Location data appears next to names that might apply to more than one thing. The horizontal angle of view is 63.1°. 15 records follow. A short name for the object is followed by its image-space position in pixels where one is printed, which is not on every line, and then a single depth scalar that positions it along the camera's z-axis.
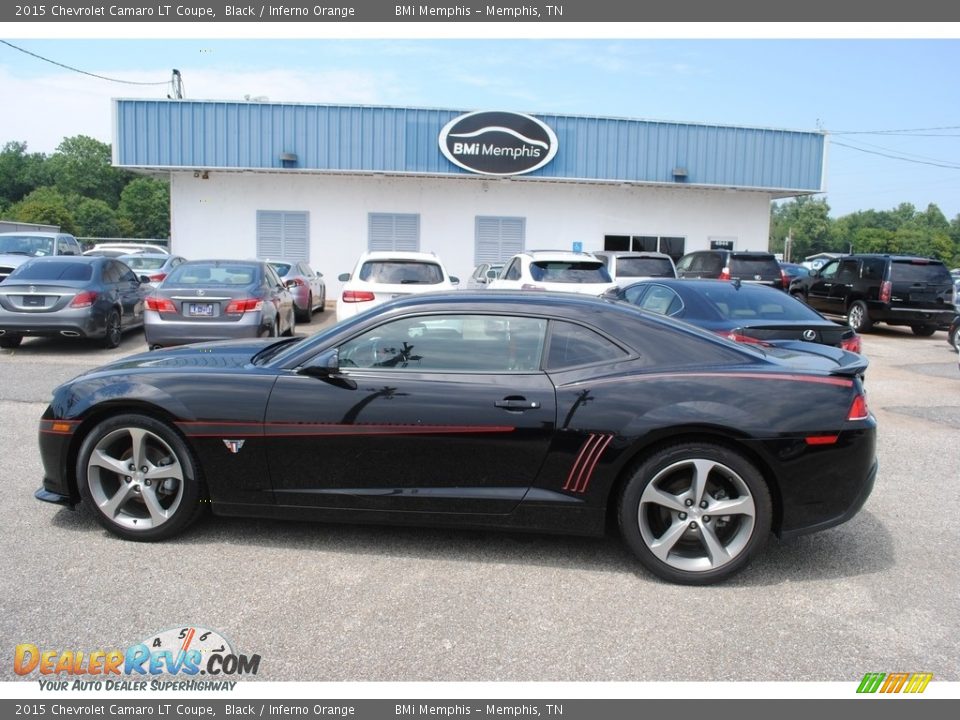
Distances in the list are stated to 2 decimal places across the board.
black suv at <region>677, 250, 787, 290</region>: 17.41
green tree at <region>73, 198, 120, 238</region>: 85.69
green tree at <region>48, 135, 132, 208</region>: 98.75
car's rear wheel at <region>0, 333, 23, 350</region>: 12.21
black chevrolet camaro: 4.00
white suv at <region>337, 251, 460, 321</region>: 10.65
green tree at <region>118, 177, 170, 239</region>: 94.62
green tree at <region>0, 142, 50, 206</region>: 95.38
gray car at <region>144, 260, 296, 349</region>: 10.30
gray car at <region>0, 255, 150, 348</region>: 11.52
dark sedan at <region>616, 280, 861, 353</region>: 7.66
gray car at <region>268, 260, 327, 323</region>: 16.24
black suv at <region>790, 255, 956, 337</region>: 16.00
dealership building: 21.48
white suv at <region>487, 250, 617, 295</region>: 12.75
